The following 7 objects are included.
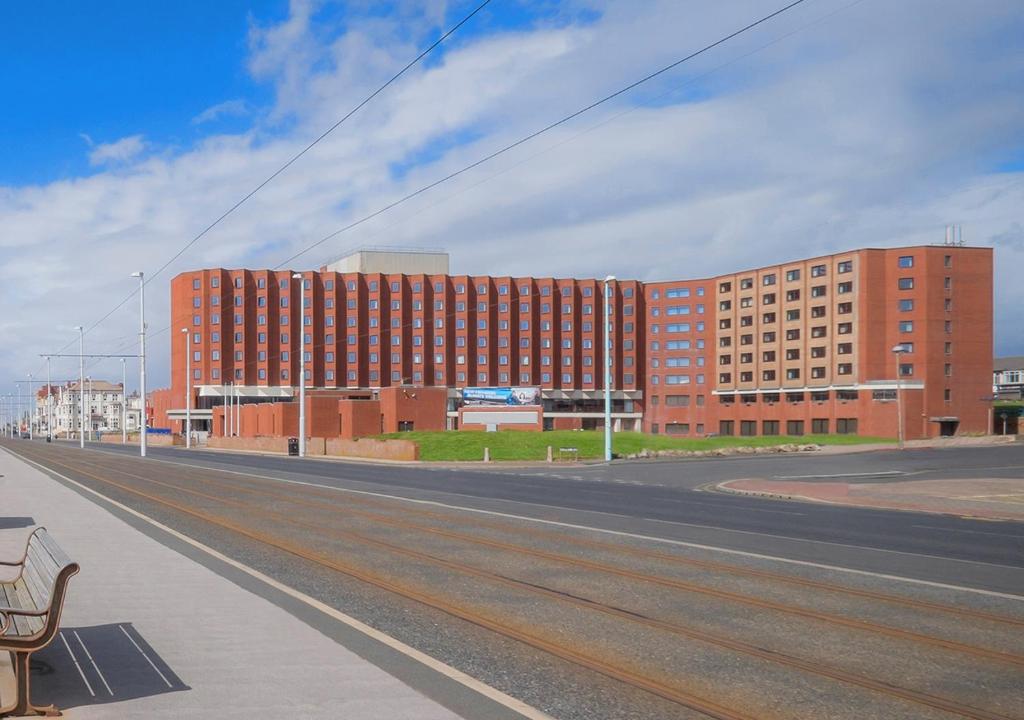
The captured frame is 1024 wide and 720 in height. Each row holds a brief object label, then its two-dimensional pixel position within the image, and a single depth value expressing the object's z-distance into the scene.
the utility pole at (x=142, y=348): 65.45
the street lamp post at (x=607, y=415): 54.49
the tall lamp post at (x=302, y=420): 63.69
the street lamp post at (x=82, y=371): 99.59
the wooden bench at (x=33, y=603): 5.75
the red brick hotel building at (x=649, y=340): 93.81
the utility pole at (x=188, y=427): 94.13
